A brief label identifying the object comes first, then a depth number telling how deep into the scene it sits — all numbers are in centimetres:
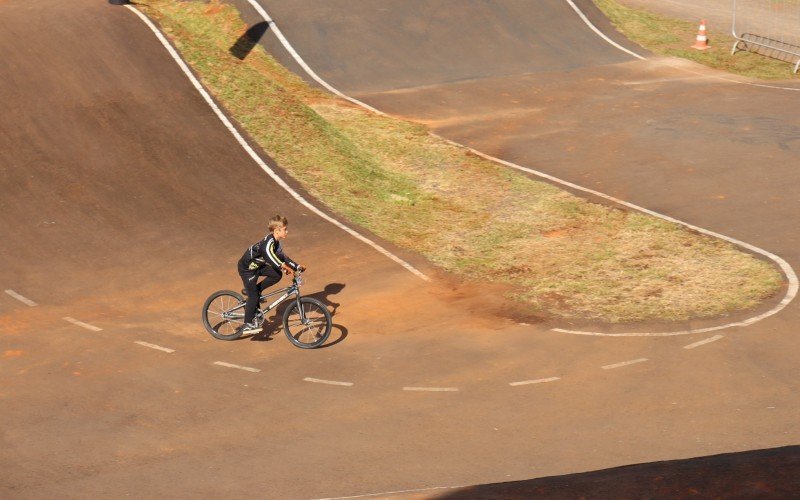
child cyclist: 1424
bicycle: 1445
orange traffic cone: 3407
